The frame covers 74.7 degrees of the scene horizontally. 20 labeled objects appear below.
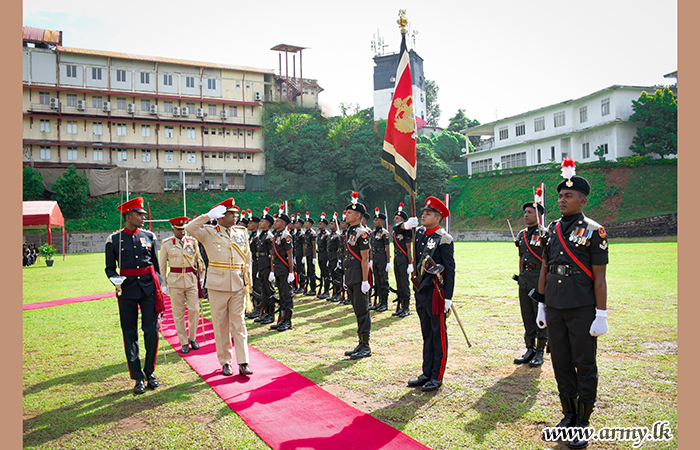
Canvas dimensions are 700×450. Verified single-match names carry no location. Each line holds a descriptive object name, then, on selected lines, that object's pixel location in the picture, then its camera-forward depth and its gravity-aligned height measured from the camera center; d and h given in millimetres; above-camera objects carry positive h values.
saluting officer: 6152 -944
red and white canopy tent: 23281 +623
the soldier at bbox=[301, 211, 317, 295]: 13461 -1029
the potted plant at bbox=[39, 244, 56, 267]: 24764 -1457
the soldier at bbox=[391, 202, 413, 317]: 10141 -1010
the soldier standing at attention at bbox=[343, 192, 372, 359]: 6793 -845
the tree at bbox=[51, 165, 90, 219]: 40250 +2800
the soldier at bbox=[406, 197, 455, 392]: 5414 -893
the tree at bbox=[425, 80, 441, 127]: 83062 +20958
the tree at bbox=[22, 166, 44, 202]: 39562 +3557
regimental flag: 8234 +1610
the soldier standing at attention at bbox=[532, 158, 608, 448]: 4051 -755
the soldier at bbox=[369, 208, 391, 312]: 10828 -1033
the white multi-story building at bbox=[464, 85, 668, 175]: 38906 +7955
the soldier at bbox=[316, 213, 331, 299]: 13109 -975
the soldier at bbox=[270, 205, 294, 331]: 8836 -1015
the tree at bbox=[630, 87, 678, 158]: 36438 +7355
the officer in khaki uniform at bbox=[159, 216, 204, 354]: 7516 -989
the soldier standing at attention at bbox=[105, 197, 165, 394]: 5730 -804
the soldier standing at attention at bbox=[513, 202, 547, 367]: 6129 -885
